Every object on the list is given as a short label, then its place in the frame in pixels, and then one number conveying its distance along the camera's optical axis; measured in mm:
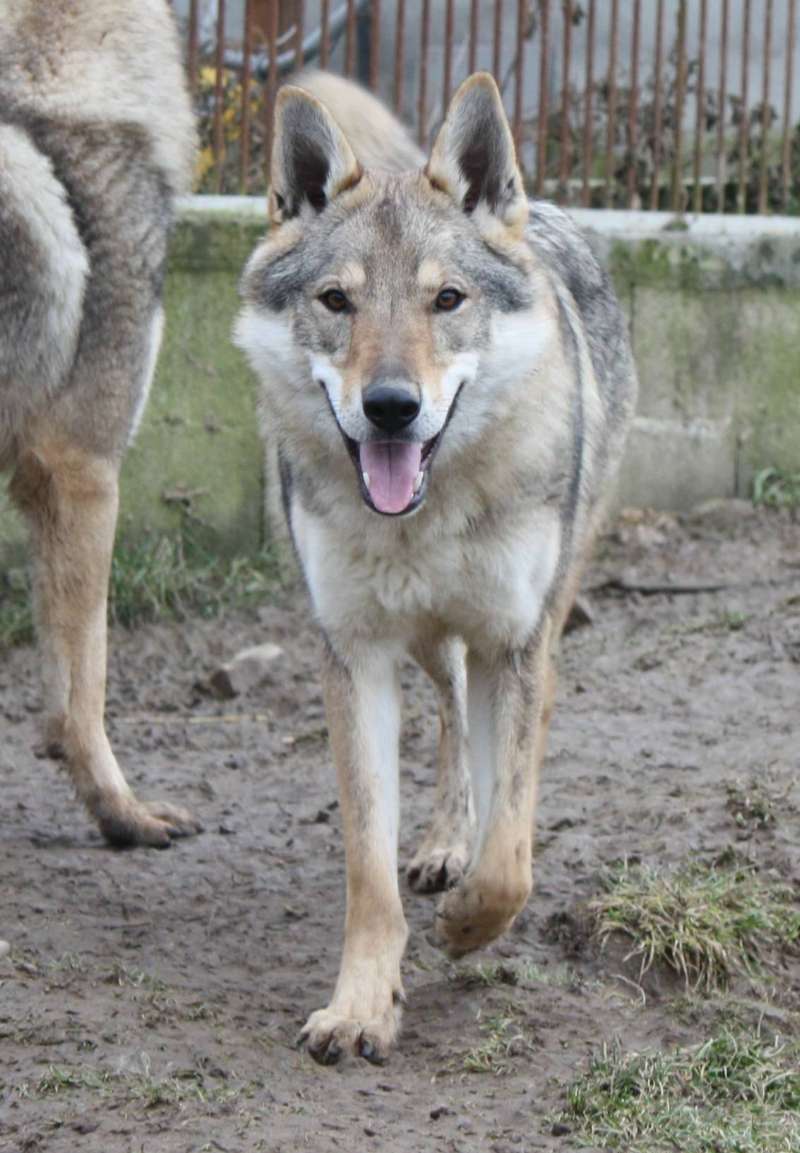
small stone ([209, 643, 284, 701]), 12625
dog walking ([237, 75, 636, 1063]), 7184
